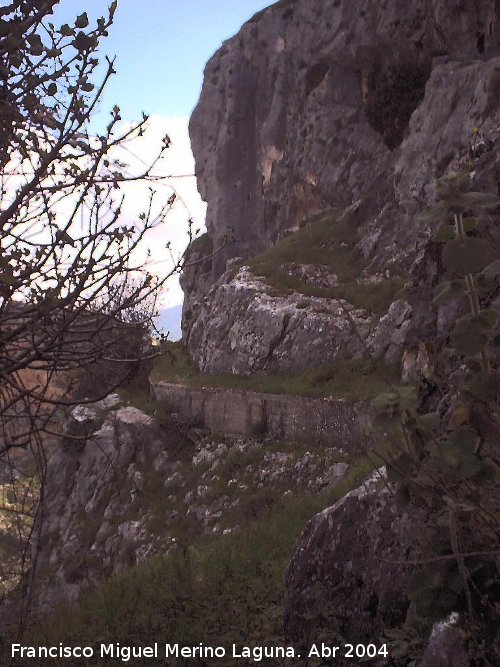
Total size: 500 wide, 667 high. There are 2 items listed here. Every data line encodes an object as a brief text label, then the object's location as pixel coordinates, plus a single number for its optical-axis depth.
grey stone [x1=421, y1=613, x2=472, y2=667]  2.89
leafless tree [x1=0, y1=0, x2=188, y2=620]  3.60
